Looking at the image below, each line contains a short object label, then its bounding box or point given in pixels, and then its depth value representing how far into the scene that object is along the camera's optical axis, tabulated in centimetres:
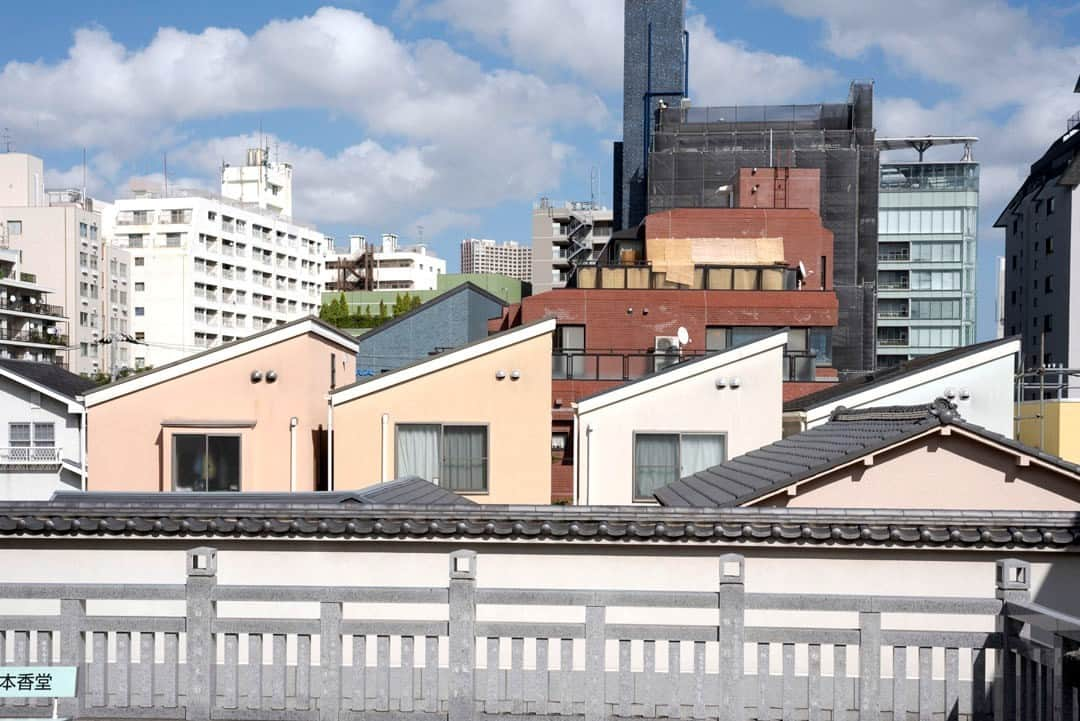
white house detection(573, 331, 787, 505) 1814
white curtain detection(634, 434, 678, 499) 1822
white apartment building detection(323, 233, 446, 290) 11306
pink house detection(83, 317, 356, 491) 1783
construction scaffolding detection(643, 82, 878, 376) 4769
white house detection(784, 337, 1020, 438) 1861
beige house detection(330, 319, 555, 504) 1770
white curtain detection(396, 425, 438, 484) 1783
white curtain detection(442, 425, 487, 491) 1791
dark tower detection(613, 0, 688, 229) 5675
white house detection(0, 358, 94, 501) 2400
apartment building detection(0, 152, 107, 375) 7406
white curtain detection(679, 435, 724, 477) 1817
